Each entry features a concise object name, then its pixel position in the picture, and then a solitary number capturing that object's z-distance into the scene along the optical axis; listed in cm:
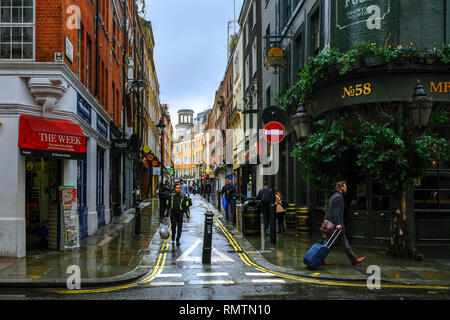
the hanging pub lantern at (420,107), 1066
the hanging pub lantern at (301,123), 1286
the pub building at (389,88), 1243
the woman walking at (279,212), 1705
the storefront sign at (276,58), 1967
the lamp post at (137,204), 1586
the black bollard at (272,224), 1348
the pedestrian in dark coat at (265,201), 1645
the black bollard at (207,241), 1086
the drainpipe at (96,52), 1744
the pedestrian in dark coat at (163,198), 2184
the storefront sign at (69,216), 1247
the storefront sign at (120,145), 2200
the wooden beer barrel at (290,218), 1859
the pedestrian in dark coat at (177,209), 1388
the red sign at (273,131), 1372
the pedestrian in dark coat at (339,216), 1013
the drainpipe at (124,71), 2675
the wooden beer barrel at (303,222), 1594
